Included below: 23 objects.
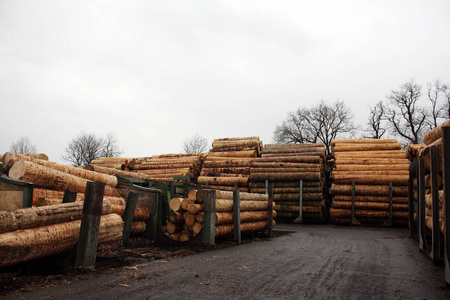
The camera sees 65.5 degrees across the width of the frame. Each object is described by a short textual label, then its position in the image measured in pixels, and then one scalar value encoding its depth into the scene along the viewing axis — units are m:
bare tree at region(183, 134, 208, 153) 60.94
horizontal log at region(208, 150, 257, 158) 21.68
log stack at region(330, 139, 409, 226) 17.06
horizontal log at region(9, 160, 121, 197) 6.91
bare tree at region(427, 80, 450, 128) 43.04
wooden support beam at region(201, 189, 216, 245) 8.51
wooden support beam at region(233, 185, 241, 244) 9.77
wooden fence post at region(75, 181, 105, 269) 5.38
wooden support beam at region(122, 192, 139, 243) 8.02
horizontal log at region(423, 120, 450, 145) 7.80
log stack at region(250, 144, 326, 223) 18.16
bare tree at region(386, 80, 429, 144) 44.31
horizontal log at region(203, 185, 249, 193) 19.83
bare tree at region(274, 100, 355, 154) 50.00
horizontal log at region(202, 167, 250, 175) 20.27
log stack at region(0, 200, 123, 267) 4.62
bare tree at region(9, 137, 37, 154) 67.07
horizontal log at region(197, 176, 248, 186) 19.64
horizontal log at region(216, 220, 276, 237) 9.20
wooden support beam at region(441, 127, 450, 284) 4.85
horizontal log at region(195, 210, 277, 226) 8.90
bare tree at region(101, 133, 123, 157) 51.68
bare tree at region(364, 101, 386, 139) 48.94
